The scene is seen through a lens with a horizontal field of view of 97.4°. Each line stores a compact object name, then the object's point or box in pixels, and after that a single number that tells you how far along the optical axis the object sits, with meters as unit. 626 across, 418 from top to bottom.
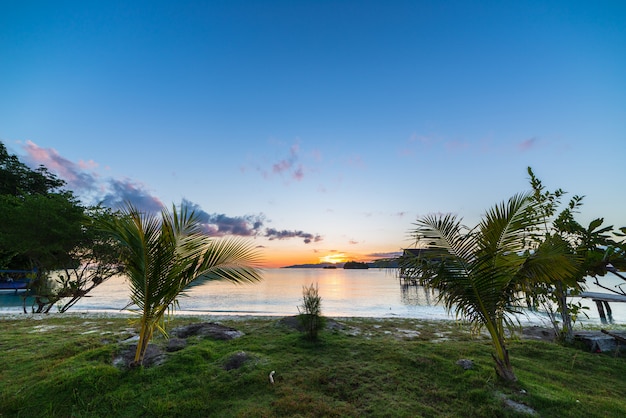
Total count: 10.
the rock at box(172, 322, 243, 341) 7.51
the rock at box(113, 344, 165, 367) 5.28
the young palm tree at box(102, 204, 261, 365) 4.71
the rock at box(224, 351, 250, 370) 5.23
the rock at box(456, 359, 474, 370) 5.30
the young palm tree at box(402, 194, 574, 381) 4.39
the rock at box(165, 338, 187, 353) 6.27
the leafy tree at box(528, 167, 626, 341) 5.03
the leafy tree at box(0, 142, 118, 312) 13.41
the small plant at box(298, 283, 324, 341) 7.20
